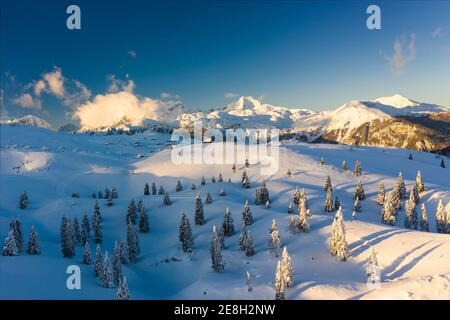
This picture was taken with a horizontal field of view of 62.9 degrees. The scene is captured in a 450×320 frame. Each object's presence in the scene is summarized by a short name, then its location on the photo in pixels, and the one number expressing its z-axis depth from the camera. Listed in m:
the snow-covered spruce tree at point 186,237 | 73.44
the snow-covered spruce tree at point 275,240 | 66.38
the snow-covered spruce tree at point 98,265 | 57.69
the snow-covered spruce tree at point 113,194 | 120.91
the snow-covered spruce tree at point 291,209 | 89.27
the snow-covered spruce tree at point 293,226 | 74.88
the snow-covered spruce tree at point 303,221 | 74.31
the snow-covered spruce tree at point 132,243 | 72.25
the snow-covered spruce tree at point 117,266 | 57.84
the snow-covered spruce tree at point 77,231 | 82.38
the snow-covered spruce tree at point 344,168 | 148.07
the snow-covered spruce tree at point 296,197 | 102.31
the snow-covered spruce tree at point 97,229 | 83.50
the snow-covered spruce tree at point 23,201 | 106.11
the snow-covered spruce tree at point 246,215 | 82.01
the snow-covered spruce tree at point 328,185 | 116.82
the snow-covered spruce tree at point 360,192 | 111.81
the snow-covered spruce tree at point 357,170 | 141.25
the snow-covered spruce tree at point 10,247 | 57.34
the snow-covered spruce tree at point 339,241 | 61.80
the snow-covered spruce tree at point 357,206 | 97.71
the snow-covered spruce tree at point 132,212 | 94.51
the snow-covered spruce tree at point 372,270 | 51.30
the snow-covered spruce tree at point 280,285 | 46.38
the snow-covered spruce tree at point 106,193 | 127.36
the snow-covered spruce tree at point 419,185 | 116.32
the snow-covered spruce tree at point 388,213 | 88.56
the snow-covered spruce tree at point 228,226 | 79.31
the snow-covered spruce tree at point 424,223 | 85.32
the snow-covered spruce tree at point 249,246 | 67.12
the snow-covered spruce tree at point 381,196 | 107.88
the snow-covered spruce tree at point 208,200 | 99.50
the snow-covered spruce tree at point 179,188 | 128.05
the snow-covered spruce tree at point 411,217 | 88.25
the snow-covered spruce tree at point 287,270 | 49.44
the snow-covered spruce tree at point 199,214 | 86.69
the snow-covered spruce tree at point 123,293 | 44.28
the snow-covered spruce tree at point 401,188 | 112.00
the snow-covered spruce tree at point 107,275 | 53.78
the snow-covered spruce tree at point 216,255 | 60.84
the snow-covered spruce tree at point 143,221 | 88.94
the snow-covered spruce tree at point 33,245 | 61.91
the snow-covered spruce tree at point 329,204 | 94.94
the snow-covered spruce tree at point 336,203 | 96.44
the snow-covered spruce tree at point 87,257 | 63.41
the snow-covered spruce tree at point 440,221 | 83.54
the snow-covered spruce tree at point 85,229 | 82.50
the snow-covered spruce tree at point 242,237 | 70.44
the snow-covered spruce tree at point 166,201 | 102.88
